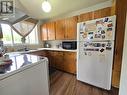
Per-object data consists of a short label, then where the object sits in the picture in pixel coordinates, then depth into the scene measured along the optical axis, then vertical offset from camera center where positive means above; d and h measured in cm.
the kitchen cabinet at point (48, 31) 283 +59
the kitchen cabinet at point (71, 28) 223 +57
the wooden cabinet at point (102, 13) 168 +84
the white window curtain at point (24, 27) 245 +70
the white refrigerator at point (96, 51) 142 -18
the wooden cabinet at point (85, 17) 192 +85
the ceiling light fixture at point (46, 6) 153 +92
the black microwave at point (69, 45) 240 -5
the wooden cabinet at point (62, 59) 225 -61
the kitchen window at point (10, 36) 233 +30
